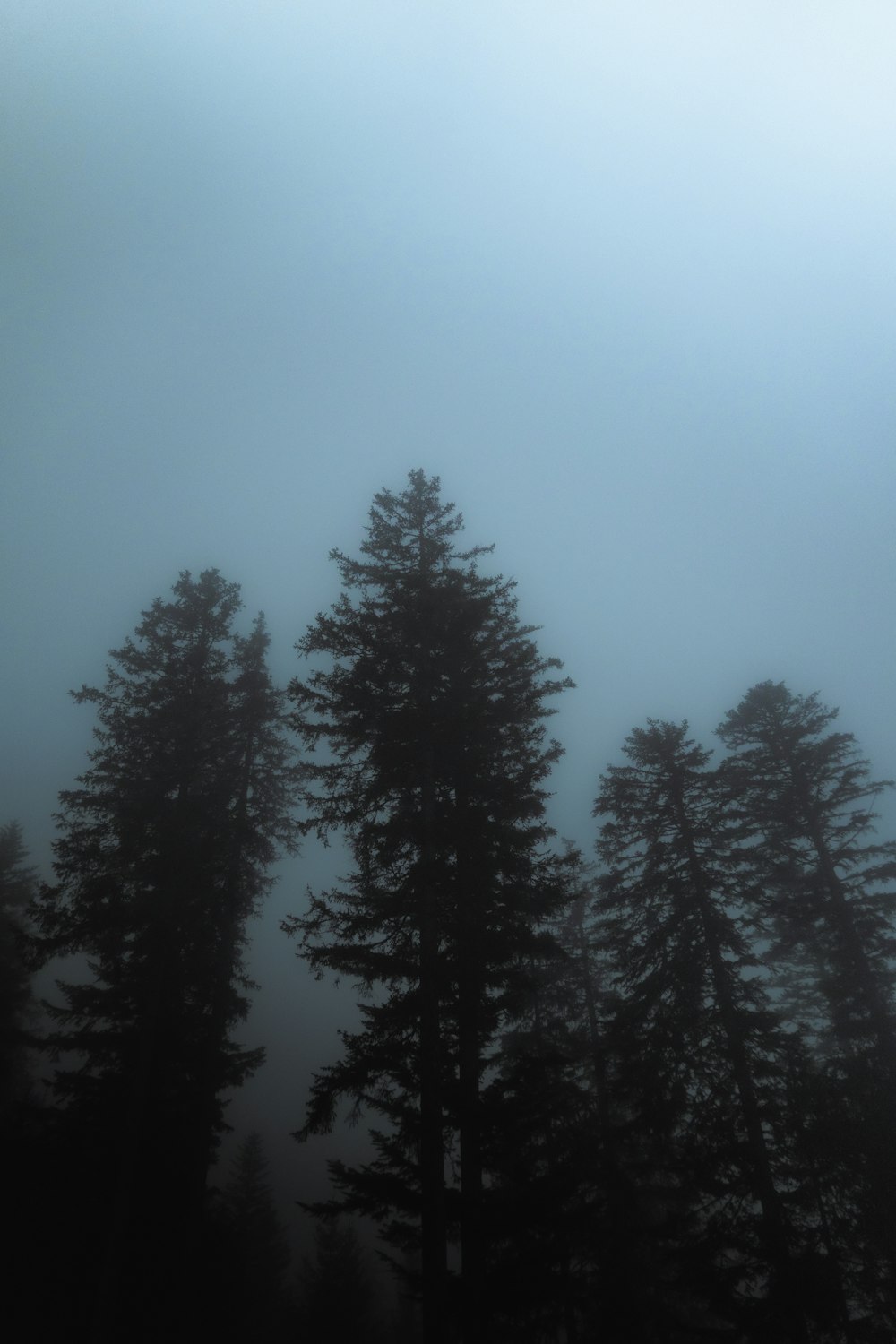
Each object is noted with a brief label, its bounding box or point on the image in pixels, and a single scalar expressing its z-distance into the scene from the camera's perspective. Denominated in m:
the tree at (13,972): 22.81
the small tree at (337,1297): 28.34
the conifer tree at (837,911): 12.27
